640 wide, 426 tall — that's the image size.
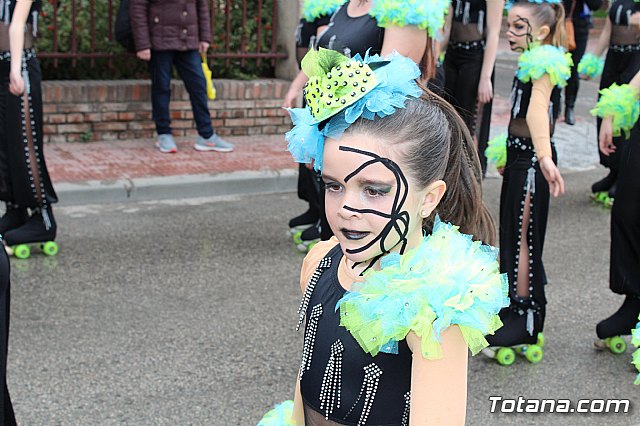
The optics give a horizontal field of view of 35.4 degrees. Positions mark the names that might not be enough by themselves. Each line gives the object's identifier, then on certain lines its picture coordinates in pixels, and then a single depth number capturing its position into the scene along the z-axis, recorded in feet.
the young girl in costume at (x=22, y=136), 19.38
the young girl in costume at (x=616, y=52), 27.05
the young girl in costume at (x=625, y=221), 15.84
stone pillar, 34.09
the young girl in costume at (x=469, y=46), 24.58
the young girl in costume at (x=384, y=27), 15.46
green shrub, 31.81
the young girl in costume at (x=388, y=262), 6.74
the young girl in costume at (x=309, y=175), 20.16
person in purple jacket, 29.43
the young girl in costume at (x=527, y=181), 15.53
